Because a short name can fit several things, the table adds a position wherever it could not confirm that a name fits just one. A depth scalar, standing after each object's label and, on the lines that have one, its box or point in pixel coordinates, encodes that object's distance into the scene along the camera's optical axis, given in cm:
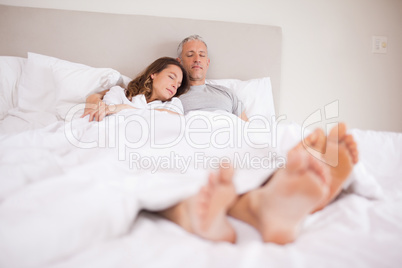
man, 151
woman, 125
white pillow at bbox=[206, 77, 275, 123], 164
